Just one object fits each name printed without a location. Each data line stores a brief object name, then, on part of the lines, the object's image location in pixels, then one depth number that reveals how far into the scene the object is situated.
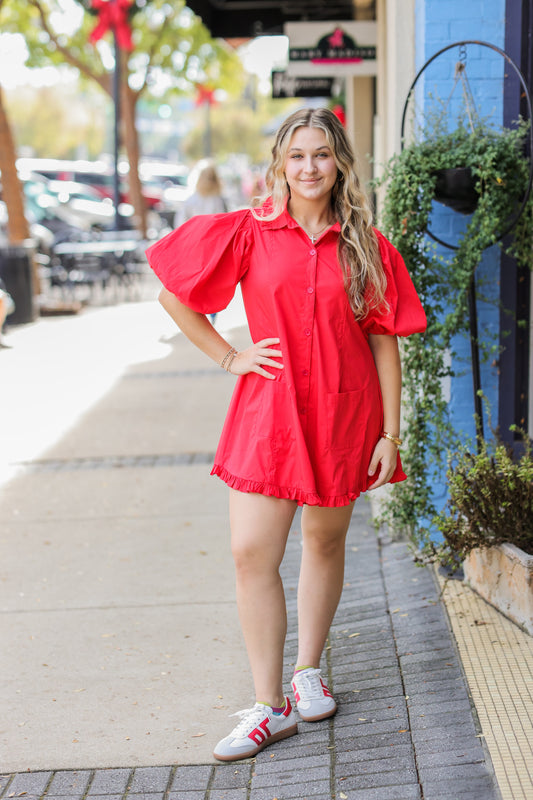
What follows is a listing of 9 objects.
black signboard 11.22
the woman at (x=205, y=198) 10.84
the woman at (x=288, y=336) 3.02
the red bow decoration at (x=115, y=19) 17.11
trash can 12.82
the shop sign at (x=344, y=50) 8.09
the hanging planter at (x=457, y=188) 3.96
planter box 3.66
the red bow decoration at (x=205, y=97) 29.97
